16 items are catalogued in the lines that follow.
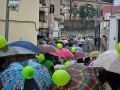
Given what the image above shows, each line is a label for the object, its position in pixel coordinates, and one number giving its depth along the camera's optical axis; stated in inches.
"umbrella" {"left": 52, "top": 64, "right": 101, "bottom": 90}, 157.6
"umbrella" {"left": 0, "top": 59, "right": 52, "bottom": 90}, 170.9
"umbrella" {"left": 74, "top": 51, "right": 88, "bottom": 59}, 429.8
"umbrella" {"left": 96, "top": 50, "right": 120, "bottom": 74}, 194.0
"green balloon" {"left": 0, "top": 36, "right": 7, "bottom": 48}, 207.4
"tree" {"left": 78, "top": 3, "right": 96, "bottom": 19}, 4114.2
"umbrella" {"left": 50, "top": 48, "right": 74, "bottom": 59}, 361.3
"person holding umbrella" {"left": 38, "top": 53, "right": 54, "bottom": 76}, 275.5
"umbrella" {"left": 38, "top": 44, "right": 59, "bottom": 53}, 319.8
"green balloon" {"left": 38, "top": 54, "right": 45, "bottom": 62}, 278.1
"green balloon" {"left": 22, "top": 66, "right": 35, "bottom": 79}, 164.4
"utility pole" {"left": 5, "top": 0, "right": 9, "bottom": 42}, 404.2
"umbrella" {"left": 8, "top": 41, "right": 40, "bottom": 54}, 297.1
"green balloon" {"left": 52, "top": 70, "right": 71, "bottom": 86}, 150.4
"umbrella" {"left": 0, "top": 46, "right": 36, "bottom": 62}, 242.1
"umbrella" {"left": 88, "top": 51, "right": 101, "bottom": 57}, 331.0
